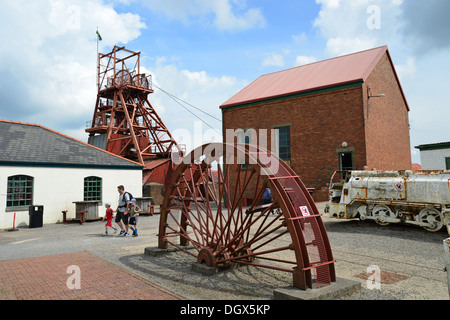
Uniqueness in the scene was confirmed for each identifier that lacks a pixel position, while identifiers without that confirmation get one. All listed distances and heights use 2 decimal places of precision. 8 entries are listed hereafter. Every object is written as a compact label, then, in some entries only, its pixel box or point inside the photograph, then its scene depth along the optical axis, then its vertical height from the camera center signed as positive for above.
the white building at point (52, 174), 14.51 +0.78
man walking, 10.70 -0.63
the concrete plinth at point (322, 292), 4.48 -1.47
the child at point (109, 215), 11.52 -0.91
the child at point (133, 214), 10.87 -0.84
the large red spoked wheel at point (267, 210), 4.94 -0.46
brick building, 18.20 +4.47
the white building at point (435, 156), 23.08 +2.16
